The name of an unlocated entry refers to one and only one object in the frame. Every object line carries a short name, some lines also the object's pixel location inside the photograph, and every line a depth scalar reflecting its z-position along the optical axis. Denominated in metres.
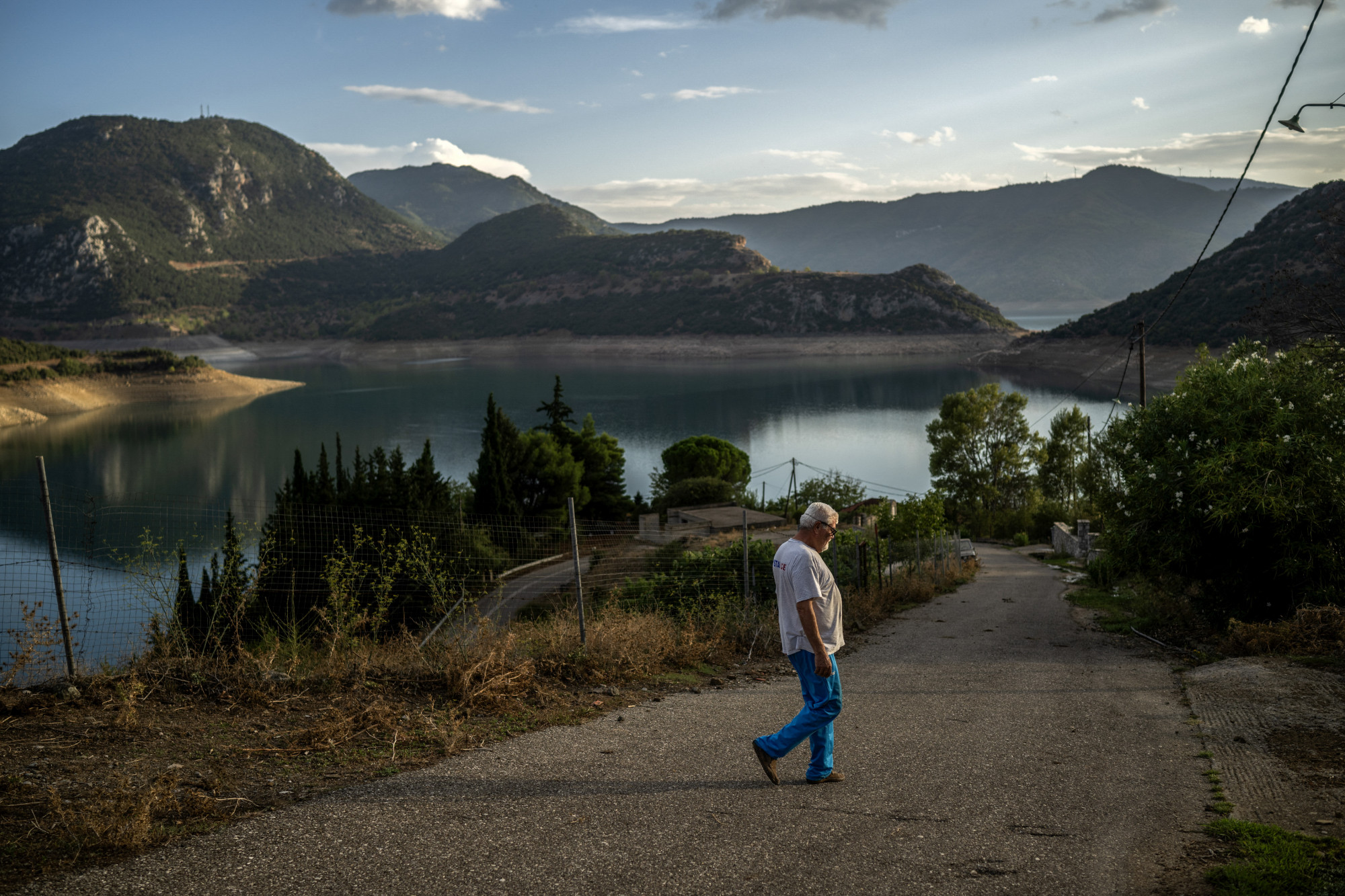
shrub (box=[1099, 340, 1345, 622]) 10.12
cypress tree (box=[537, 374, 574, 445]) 42.66
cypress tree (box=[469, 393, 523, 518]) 33.84
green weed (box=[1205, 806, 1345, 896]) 3.70
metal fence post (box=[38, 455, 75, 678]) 6.18
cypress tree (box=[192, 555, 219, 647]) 9.22
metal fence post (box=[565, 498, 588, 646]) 7.52
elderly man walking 4.75
